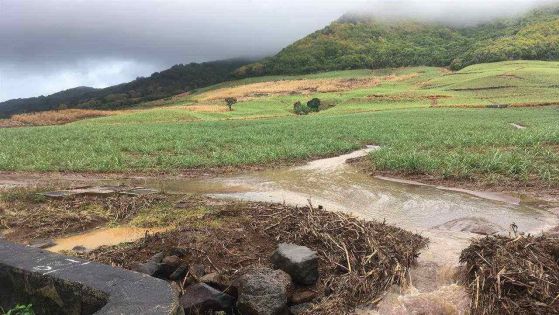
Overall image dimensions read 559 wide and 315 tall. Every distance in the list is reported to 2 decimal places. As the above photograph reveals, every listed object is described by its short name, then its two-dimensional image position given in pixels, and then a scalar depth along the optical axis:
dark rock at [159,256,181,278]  6.21
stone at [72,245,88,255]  7.55
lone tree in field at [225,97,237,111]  63.72
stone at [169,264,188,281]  6.14
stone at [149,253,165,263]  6.53
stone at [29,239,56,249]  8.26
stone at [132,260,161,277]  6.09
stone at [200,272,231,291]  5.86
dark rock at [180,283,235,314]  5.31
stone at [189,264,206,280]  6.13
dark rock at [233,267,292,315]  5.23
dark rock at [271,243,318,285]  5.86
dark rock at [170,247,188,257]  6.72
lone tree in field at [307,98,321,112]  63.33
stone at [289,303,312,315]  5.51
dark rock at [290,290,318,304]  5.68
